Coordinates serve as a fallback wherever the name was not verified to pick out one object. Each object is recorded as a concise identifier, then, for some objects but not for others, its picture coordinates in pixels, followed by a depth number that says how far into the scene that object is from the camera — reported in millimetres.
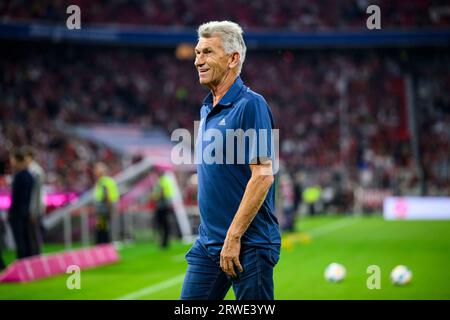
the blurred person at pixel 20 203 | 14648
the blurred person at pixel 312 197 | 38719
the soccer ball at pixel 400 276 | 12617
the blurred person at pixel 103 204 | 18844
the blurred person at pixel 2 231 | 21850
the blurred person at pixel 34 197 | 14984
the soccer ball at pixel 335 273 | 13102
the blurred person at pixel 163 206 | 20781
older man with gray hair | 4938
